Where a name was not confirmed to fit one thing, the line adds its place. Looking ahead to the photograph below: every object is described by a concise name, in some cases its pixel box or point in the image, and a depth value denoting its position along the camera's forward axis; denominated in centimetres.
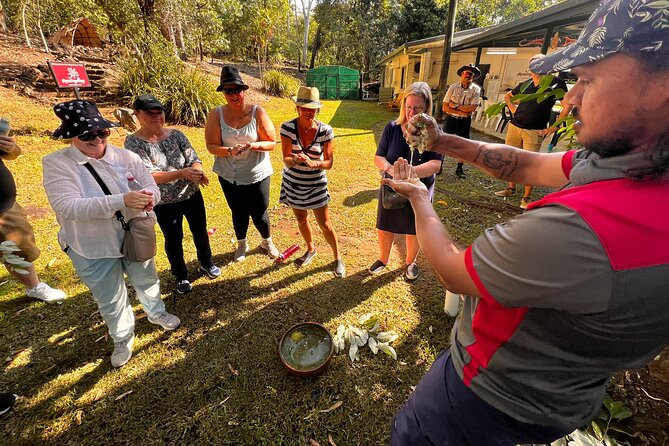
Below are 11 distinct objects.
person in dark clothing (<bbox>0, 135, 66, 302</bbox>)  294
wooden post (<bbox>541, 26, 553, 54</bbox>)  830
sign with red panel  470
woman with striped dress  327
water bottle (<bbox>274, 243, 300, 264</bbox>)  423
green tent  2361
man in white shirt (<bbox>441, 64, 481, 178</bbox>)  638
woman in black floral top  293
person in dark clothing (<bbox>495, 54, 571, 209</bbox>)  524
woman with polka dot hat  215
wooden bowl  264
